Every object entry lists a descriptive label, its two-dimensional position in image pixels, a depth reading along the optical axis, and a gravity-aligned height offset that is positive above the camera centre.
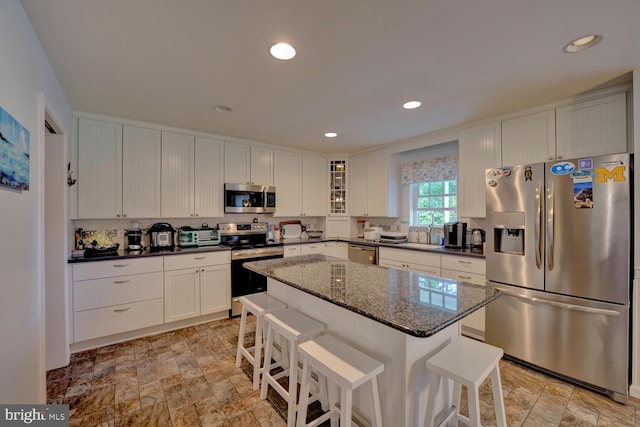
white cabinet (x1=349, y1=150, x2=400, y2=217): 4.32 +0.47
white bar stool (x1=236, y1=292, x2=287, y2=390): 2.12 -0.77
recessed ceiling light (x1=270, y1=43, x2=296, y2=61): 1.76 +1.06
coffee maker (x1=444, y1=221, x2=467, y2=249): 3.41 -0.26
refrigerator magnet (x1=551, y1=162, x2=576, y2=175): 2.19 +0.35
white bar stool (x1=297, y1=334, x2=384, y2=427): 1.26 -0.74
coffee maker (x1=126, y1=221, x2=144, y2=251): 3.18 -0.30
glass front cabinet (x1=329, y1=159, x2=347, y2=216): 4.90 +0.47
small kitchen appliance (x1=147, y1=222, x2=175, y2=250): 3.39 -0.26
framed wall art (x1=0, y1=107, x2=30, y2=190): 1.17 +0.29
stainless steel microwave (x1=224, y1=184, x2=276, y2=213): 3.83 +0.22
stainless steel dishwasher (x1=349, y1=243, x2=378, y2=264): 4.00 -0.60
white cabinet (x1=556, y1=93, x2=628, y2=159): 2.31 +0.75
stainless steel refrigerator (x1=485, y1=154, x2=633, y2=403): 2.01 -0.43
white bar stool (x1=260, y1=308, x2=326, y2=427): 1.68 -0.77
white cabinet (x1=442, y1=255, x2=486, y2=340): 2.85 -0.66
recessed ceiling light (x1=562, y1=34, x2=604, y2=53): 1.68 +1.05
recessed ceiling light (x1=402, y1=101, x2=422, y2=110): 2.64 +1.05
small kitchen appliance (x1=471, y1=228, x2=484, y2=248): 3.36 -0.30
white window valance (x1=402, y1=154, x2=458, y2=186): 3.87 +0.64
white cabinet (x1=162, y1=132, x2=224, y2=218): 3.43 +0.49
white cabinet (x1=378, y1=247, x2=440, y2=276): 3.27 -0.59
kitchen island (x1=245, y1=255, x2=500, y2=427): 1.29 -0.46
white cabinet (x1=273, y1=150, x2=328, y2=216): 4.38 +0.50
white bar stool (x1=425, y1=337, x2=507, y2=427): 1.26 -0.73
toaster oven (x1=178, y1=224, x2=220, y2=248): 3.49 -0.28
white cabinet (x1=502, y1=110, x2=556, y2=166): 2.68 +0.75
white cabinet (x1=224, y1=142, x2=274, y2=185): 3.88 +0.73
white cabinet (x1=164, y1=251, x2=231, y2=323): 3.12 -0.83
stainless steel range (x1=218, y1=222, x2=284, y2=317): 3.55 -0.50
